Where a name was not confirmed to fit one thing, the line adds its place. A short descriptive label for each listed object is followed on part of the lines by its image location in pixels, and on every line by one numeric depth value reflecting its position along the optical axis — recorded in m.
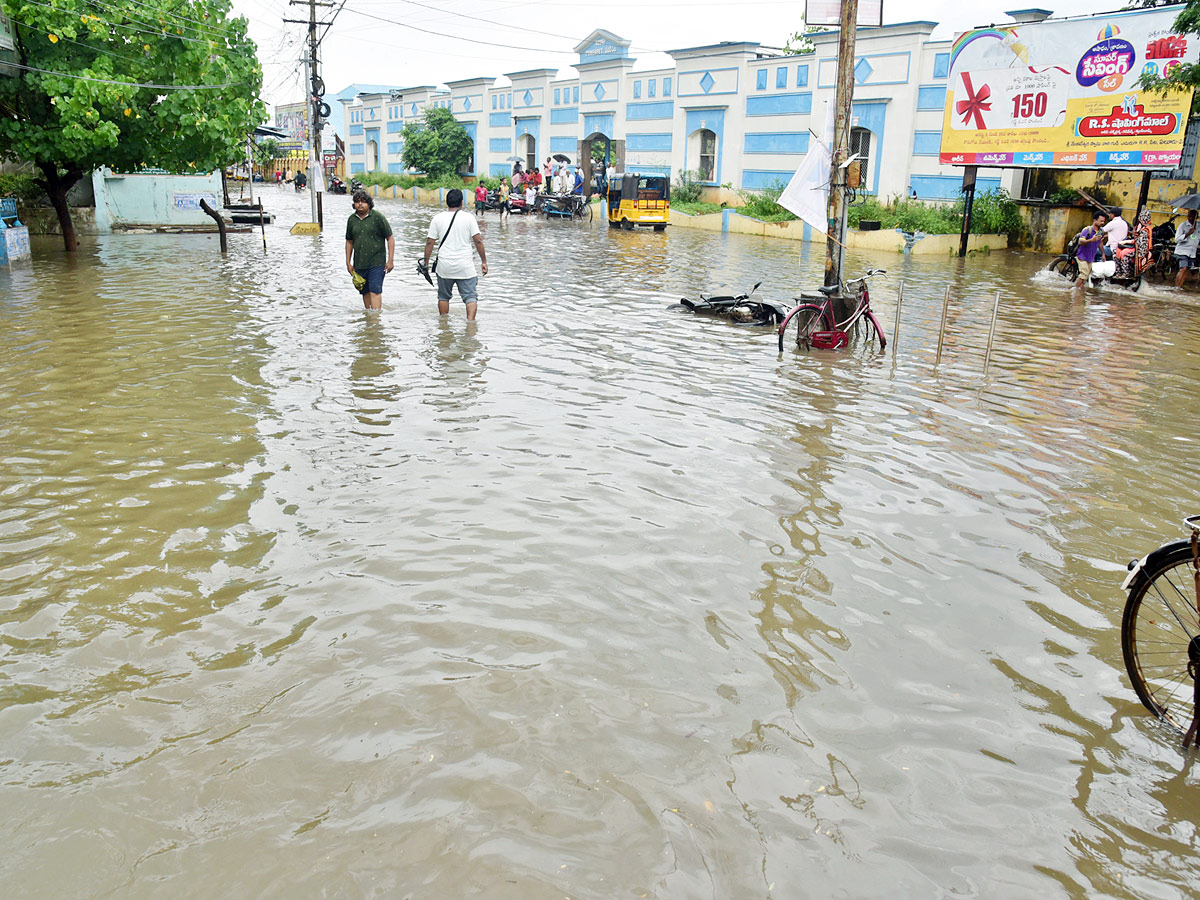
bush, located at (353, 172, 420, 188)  62.44
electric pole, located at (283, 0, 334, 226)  30.03
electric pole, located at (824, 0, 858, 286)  11.68
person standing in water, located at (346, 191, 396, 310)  11.95
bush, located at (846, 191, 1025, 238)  27.61
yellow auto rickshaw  34.47
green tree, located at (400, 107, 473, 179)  57.62
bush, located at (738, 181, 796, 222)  33.53
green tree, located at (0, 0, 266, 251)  17.32
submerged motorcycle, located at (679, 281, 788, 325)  13.98
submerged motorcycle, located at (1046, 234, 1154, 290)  18.69
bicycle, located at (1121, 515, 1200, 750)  3.78
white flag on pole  11.69
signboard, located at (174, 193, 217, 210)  27.57
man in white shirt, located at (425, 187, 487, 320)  11.57
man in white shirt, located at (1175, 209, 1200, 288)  19.40
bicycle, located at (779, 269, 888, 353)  11.68
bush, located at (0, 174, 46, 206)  22.64
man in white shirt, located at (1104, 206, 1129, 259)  18.66
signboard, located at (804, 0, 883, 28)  11.87
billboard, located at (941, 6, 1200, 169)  20.67
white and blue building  31.39
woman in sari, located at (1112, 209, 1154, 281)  18.69
